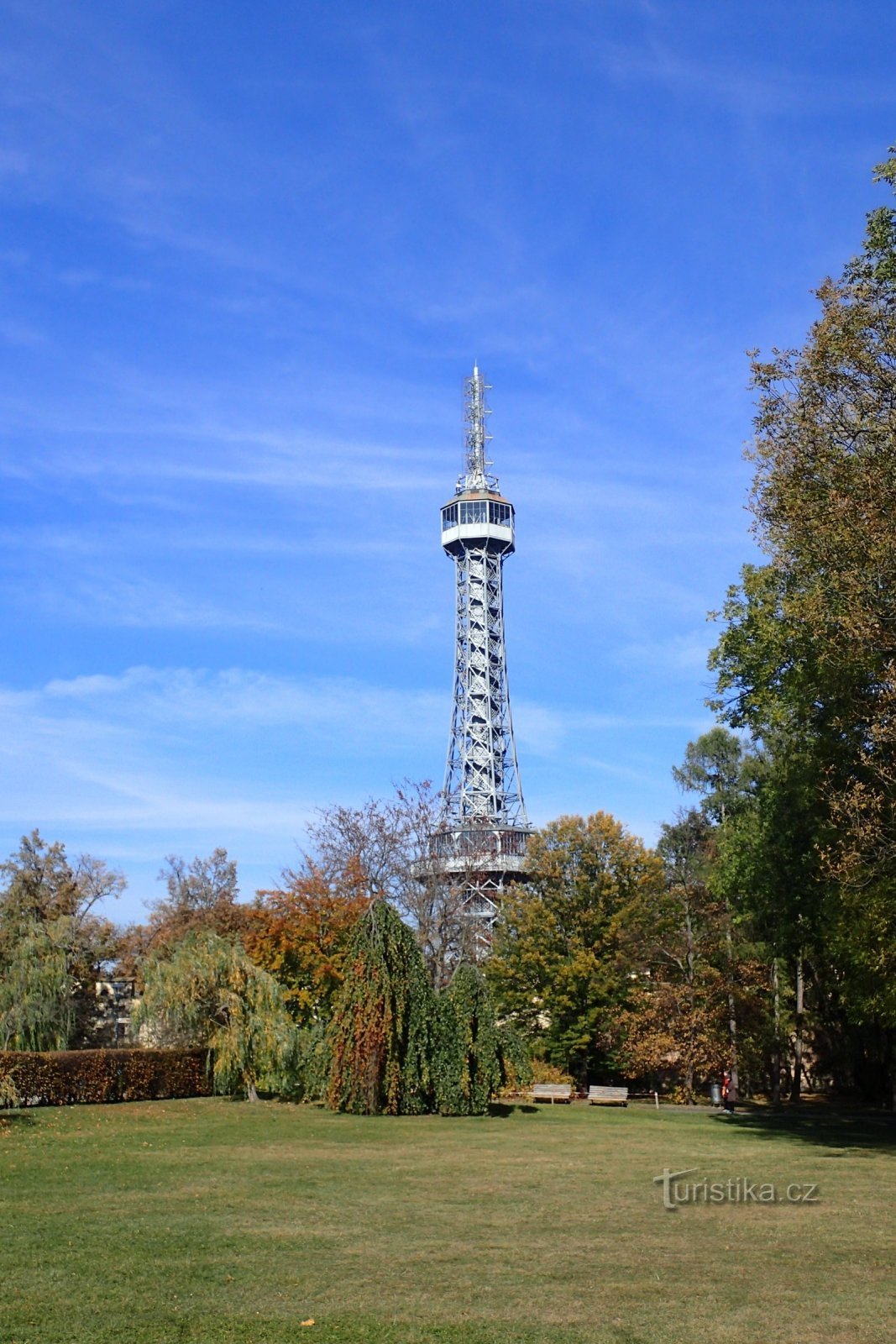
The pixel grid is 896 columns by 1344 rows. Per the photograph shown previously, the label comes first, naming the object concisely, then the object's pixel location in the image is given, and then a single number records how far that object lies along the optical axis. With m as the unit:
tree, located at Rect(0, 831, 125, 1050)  36.69
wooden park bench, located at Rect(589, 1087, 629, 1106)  33.94
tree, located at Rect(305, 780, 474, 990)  42.28
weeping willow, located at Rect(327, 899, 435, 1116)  25.59
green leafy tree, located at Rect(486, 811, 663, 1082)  39.34
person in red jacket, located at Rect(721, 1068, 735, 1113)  35.20
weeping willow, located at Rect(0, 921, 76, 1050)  36.09
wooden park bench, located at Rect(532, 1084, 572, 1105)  32.56
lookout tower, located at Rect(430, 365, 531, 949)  90.81
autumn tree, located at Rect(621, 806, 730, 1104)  37.19
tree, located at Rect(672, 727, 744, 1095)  42.66
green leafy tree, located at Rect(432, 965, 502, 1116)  25.66
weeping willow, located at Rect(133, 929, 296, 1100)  28.09
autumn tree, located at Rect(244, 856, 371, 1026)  39.00
